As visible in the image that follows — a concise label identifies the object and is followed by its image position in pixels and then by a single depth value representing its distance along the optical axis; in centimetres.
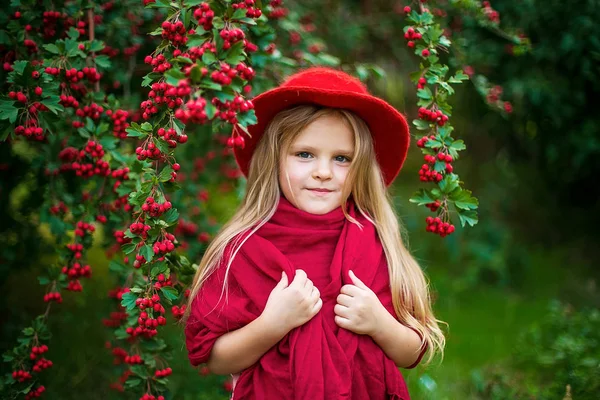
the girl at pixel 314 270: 176
